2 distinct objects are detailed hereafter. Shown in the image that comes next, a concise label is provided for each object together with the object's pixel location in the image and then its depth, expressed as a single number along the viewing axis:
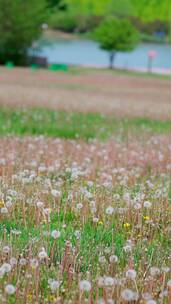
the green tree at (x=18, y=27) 61.81
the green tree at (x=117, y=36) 72.59
